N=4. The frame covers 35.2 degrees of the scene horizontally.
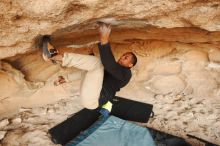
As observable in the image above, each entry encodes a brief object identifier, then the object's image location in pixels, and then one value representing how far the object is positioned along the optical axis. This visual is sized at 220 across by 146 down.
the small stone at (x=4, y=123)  2.74
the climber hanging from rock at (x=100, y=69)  2.37
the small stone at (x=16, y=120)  2.79
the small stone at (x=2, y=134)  2.62
